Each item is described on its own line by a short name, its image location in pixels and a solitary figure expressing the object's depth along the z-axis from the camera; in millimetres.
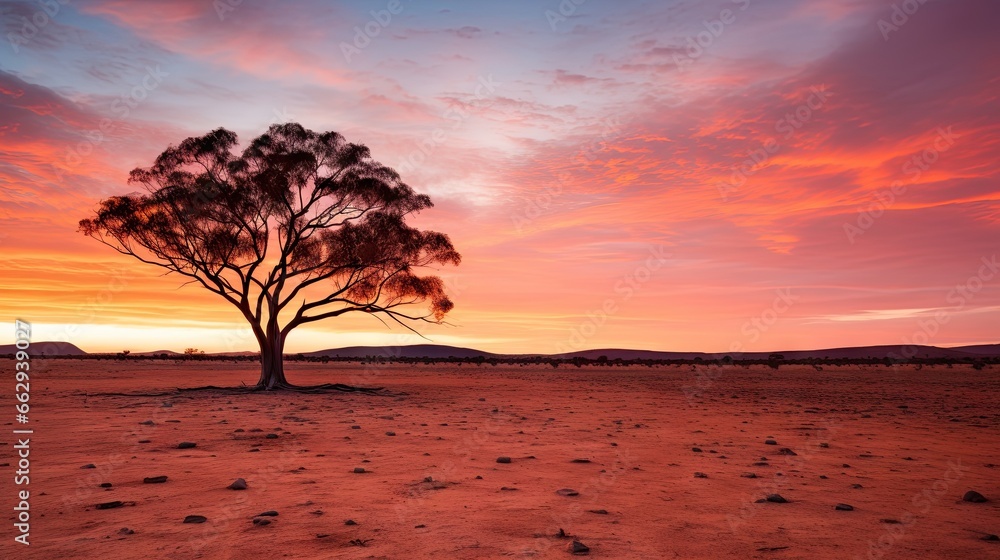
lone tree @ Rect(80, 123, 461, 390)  29688
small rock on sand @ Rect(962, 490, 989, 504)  8148
